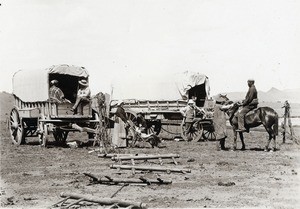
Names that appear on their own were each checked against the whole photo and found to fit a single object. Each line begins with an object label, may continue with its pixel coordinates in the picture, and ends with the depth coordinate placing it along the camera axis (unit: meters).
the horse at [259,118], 15.55
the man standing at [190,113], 19.25
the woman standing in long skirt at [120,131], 16.62
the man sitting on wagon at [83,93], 16.85
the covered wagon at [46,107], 16.73
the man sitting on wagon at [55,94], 16.75
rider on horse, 15.63
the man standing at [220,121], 15.88
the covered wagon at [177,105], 19.70
